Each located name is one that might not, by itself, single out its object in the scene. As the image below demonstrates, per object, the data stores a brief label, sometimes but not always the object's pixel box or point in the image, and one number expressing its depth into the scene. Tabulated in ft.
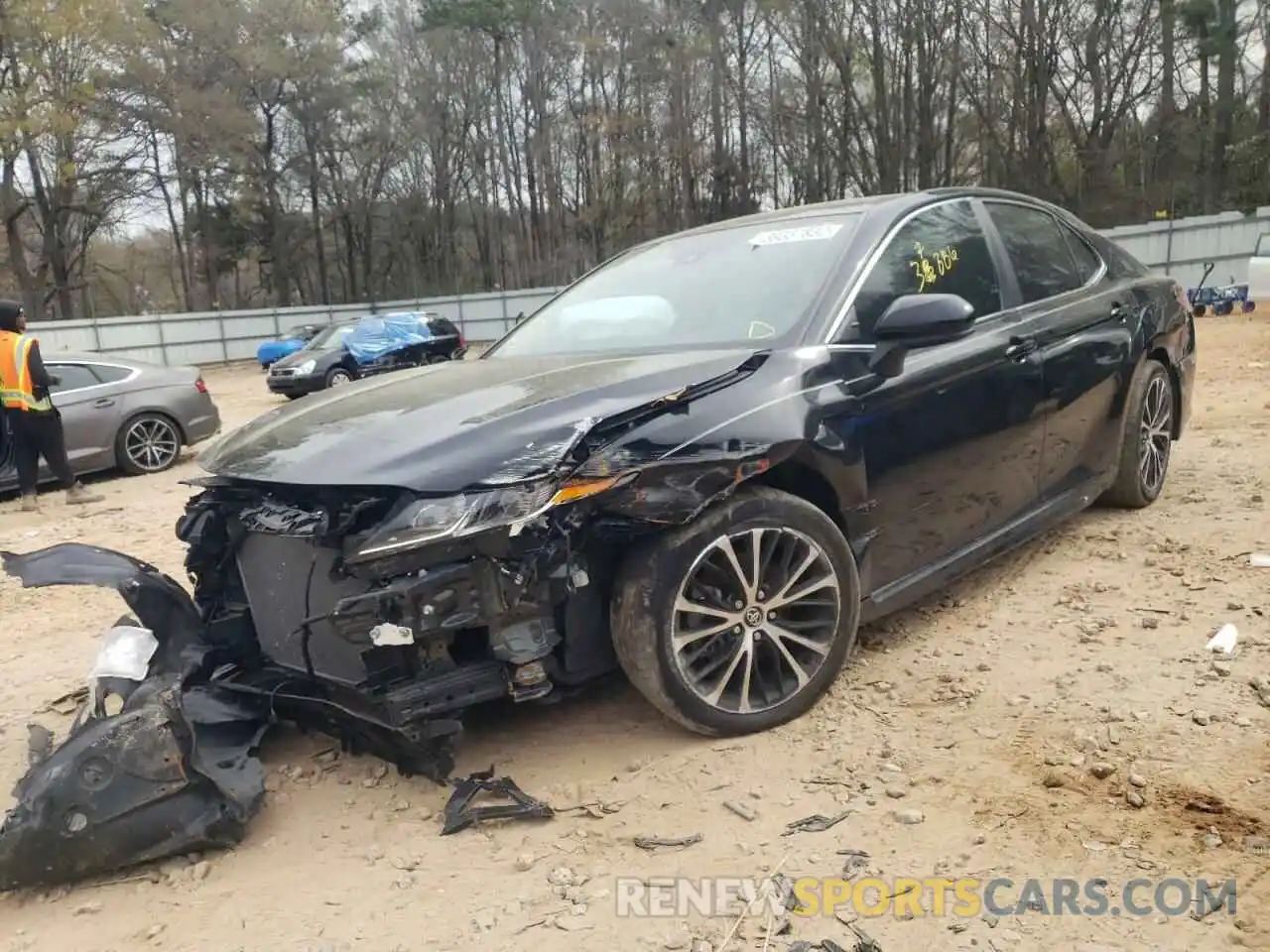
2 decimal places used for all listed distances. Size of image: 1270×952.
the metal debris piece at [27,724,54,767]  8.24
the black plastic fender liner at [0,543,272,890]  7.41
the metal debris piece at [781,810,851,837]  7.80
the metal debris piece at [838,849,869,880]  7.22
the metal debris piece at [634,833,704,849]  7.72
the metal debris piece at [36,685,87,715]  11.34
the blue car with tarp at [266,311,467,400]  57.31
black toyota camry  7.92
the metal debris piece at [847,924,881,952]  6.38
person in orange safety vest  23.63
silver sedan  28.43
